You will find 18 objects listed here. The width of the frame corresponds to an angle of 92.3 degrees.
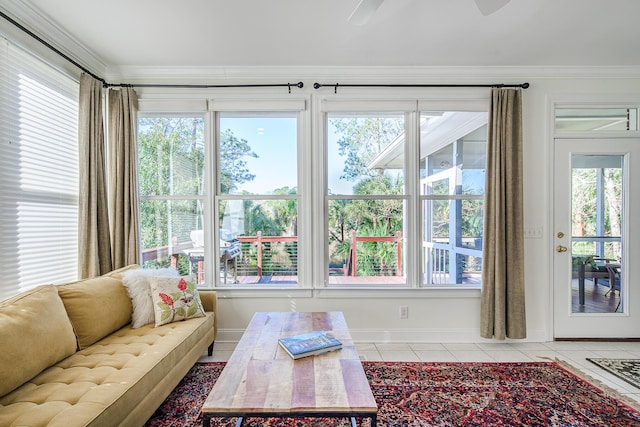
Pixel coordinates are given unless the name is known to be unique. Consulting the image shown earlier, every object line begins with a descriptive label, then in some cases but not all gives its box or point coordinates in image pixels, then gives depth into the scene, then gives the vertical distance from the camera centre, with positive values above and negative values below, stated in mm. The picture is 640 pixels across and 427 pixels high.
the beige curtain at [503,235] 2857 -182
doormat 2346 -1247
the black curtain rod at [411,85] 2977 +1277
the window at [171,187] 3080 +300
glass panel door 3025 -236
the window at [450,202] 3107 +137
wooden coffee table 1226 -756
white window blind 2045 +338
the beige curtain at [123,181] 2836 +333
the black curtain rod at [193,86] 2961 +1282
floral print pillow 2307 -643
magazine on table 1663 -722
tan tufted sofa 1325 -800
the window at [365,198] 3105 +179
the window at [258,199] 3111 +175
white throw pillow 2273 -595
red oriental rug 1855 -1232
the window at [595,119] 3068 +966
